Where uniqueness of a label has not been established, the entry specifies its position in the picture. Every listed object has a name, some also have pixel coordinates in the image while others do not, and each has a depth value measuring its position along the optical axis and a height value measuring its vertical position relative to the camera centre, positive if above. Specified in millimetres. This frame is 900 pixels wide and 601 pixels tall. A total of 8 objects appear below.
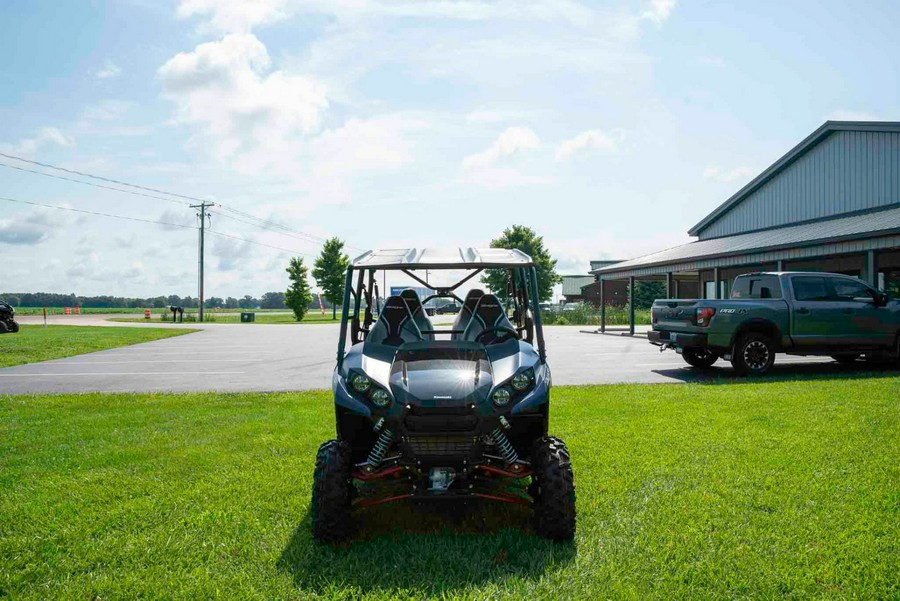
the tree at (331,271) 62844 +3493
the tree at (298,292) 59344 +1385
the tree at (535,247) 66438 +6173
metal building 18580 +3834
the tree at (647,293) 55812 +1232
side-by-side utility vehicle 4012 -768
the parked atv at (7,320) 27797 -563
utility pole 57344 +8281
